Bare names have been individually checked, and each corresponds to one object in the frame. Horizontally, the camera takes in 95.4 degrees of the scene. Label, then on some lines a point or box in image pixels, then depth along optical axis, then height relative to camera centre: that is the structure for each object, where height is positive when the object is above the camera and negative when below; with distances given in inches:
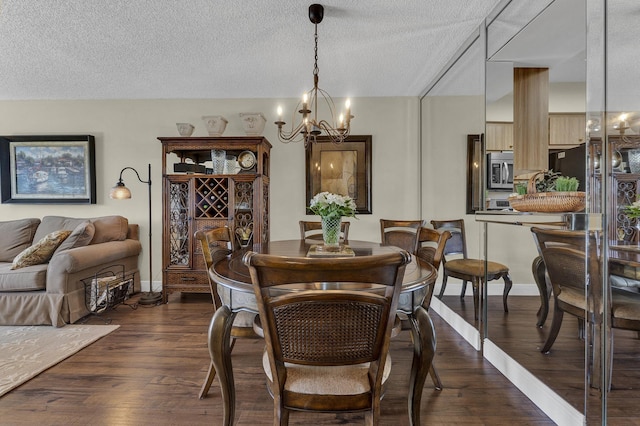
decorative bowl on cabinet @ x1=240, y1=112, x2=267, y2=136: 124.8 +35.7
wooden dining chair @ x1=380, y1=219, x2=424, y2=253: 108.3 -11.6
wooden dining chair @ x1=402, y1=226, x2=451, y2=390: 59.0 -12.1
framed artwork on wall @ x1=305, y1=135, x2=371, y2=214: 136.8 +16.3
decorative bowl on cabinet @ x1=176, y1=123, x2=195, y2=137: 124.4 +33.0
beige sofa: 96.4 -24.0
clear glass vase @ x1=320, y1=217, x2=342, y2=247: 73.1 -6.5
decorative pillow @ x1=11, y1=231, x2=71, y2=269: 100.9 -15.8
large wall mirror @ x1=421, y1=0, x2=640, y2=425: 46.9 +9.9
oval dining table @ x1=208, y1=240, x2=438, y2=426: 47.4 -20.4
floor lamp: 112.6 -25.0
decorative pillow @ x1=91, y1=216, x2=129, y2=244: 117.3 -9.4
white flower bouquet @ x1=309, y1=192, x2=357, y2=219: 71.4 -0.4
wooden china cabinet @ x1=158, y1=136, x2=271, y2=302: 120.7 +0.2
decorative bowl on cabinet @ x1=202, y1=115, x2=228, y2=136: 125.1 +35.2
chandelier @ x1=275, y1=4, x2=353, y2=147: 74.4 +23.1
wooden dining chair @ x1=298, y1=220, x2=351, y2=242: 105.3 -8.5
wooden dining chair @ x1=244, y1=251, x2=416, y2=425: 31.2 -14.8
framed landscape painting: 138.2 +18.0
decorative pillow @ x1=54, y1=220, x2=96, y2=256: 105.7 -11.4
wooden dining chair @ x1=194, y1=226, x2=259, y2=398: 58.1 -20.4
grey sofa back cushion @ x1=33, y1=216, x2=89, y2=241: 125.3 -7.5
